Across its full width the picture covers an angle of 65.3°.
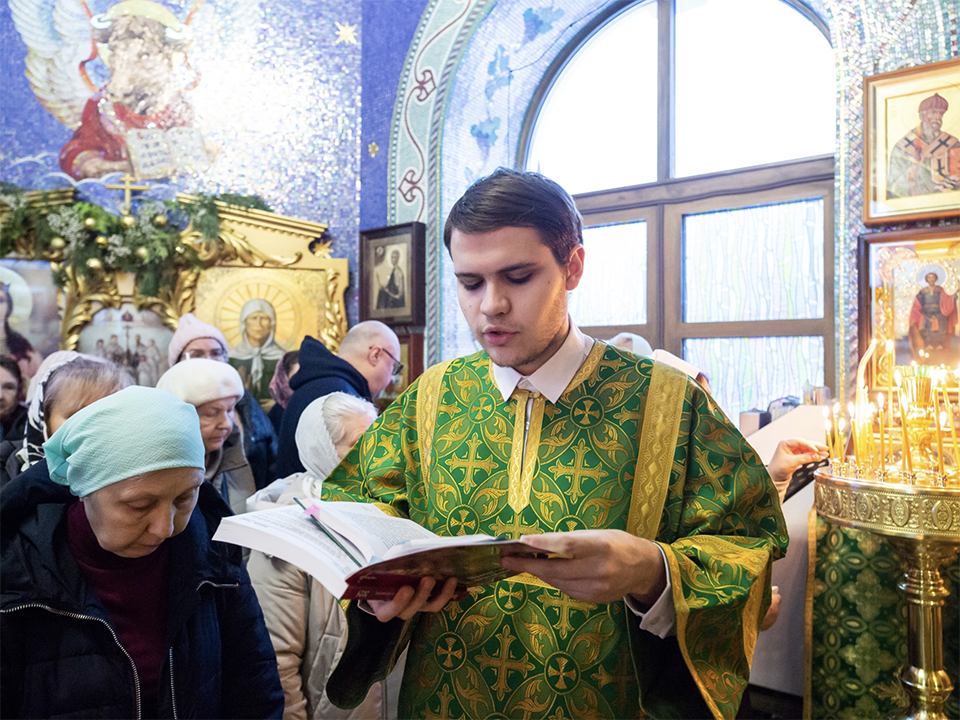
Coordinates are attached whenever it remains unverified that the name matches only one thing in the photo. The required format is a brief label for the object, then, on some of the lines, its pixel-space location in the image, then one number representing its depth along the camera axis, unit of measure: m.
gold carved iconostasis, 5.27
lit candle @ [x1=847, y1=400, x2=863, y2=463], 2.30
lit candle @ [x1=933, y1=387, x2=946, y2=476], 2.03
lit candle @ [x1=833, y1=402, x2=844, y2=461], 2.30
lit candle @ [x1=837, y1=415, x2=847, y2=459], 2.28
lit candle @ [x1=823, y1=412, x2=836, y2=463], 2.31
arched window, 4.41
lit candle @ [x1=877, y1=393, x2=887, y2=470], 2.15
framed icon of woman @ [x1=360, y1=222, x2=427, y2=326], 5.56
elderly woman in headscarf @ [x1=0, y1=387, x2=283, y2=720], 1.52
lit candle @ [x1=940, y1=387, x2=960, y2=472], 2.08
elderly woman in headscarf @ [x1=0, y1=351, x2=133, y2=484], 2.52
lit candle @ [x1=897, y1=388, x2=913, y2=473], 2.13
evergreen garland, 5.29
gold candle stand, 1.98
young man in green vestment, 1.29
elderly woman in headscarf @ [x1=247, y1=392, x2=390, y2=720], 2.16
